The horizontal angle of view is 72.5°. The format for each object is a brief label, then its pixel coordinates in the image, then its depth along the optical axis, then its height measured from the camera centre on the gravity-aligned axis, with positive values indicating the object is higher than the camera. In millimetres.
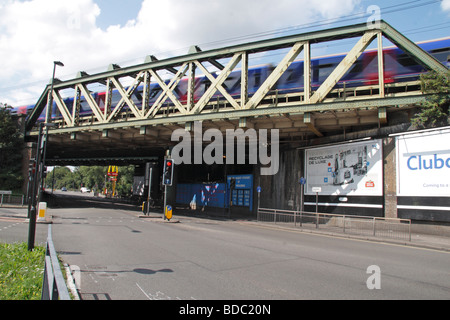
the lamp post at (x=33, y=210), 8144 -741
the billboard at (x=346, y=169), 18078 +1678
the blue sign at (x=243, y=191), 28141 +30
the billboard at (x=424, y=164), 14977 +1720
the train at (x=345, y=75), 17312 +7818
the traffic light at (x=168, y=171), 19009 +1116
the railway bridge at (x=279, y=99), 17078 +6402
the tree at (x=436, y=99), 14852 +4818
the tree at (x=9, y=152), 31500 +3303
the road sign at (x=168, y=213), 19625 -1538
